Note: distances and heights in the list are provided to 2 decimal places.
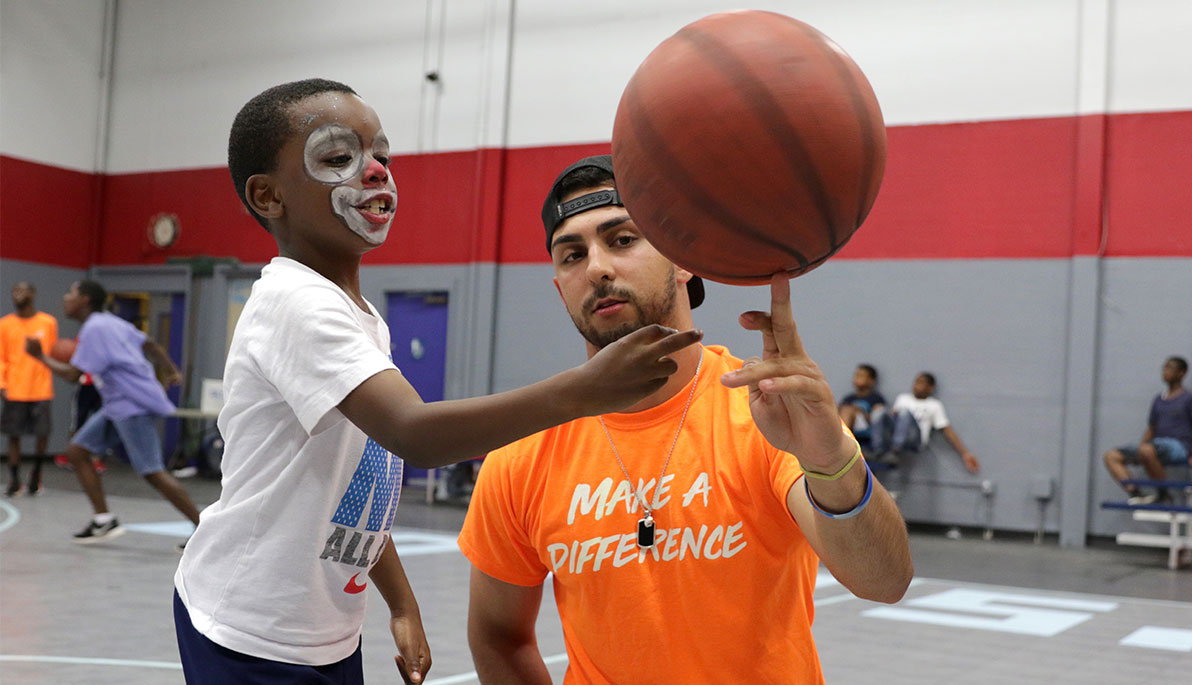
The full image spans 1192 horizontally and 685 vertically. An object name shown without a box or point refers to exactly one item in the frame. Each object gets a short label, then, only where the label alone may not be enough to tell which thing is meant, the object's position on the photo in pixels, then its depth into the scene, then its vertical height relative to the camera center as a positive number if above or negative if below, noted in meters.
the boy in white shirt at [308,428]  1.52 -0.12
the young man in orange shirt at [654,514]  1.74 -0.26
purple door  13.09 +0.13
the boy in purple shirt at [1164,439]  9.04 -0.44
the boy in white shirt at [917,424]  10.16 -0.47
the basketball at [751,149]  1.35 +0.28
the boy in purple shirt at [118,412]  6.52 -0.49
